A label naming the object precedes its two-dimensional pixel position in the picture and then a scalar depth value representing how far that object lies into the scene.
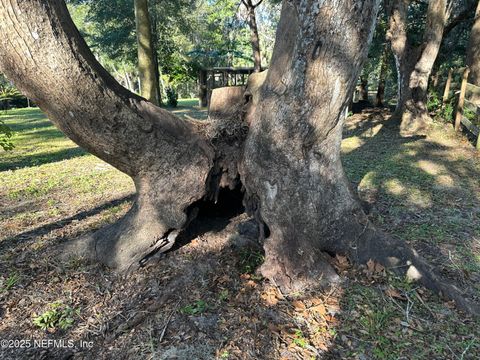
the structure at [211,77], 22.67
